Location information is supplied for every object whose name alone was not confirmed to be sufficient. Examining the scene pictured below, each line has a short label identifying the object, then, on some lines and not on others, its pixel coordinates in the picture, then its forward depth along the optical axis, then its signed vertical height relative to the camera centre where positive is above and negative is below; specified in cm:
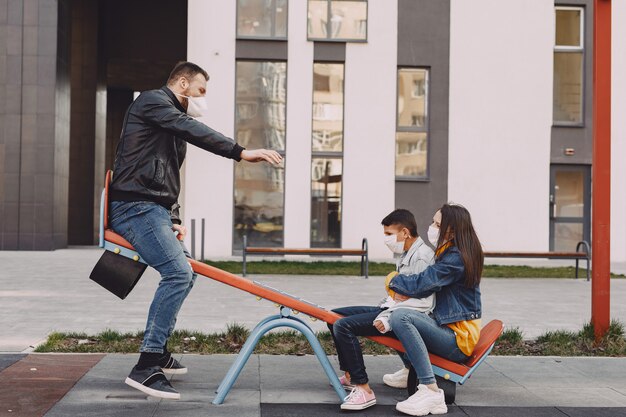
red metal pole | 737 +45
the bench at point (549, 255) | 1520 -71
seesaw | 518 -66
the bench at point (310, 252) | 1476 -71
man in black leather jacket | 525 +8
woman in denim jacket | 505 -56
